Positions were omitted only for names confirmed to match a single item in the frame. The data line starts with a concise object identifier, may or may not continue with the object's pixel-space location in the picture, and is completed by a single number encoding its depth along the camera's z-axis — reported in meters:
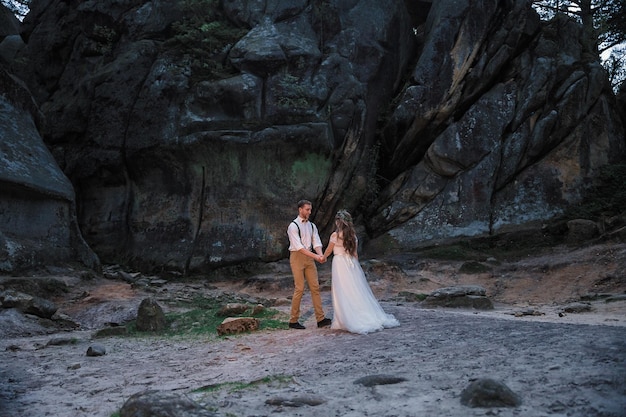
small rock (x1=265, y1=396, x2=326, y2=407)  4.44
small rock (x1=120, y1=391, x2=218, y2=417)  3.95
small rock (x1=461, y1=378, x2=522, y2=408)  3.92
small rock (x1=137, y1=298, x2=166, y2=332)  9.84
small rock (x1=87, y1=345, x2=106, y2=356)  7.57
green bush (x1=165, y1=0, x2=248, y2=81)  18.72
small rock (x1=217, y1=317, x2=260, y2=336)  8.84
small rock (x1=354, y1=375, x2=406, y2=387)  4.89
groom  8.62
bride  8.09
